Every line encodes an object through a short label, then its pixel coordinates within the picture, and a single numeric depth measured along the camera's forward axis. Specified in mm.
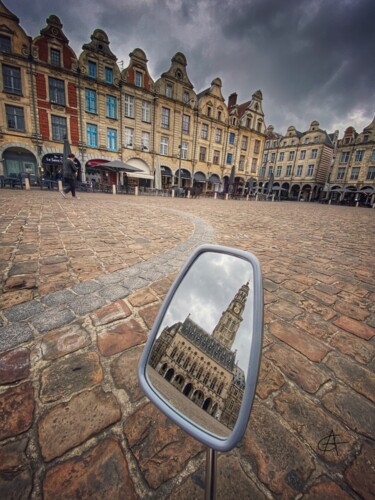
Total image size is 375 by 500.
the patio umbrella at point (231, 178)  28297
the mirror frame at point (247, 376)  688
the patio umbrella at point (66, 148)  14092
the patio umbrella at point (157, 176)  26464
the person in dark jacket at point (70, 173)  10469
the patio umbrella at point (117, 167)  18908
